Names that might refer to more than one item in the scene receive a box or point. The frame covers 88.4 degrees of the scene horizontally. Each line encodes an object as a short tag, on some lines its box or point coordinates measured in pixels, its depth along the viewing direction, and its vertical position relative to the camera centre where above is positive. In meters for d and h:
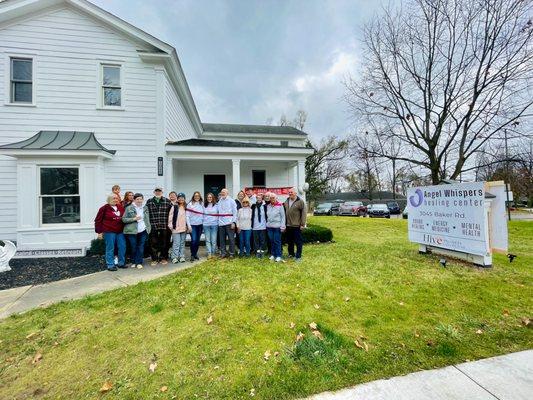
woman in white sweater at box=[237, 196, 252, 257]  6.98 -0.45
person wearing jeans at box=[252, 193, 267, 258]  6.94 -0.40
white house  8.20 +3.12
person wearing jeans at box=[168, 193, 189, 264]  6.82 -0.47
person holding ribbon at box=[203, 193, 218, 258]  7.08 -0.43
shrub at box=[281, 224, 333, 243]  9.48 -1.06
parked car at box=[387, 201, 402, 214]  37.03 -0.71
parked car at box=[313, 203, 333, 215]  35.06 -0.59
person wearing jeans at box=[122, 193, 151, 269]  6.44 -0.42
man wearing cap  6.71 -0.43
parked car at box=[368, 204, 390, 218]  30.91 -0.90
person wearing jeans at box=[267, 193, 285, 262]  6.64 -0.42
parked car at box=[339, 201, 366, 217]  32.50 -0.54
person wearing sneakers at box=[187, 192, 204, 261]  7.05 -0.27
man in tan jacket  6.71 -0.29
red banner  12.33 +0.71
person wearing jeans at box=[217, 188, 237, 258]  7.04 -0.29
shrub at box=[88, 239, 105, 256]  8.05 -1.08
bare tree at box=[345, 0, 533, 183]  13.67 +6.61
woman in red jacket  6.25 -0.38
